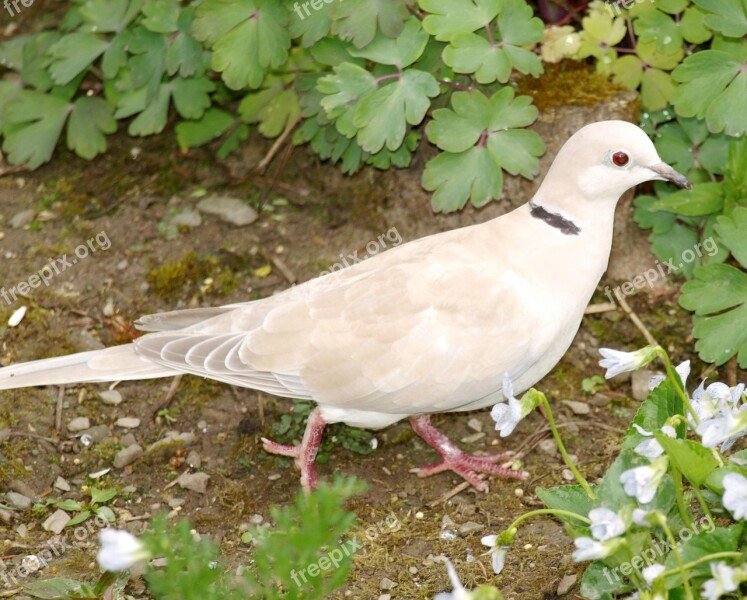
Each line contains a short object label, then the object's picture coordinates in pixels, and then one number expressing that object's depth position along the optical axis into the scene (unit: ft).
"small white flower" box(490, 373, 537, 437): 8.50
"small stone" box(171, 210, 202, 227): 17.29
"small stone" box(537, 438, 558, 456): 13.74
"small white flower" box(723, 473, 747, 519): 7.97
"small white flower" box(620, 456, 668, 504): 8.00
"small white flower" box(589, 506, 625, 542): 7.80
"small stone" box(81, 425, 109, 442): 13.94
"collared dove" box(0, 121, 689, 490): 11.85
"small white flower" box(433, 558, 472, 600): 7.02
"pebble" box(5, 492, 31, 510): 12.76
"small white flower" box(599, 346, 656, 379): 8.55
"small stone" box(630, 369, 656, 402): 14.51
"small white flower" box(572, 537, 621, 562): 7.70
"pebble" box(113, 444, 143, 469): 13.52
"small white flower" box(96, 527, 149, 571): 7.27
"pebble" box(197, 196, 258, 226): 17.31
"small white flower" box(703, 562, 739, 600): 7.70
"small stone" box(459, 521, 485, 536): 12.50
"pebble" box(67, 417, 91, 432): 14.02
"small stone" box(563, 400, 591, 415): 14.29
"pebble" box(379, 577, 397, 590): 11.71
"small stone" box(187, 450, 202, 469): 13.63
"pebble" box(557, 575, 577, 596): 11.25
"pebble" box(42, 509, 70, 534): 12.48
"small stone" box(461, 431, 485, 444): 14.29
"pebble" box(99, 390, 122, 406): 14.51
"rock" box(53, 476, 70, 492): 13.14
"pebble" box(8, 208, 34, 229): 17.29
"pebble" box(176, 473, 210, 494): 13.20
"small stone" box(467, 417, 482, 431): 14.51
